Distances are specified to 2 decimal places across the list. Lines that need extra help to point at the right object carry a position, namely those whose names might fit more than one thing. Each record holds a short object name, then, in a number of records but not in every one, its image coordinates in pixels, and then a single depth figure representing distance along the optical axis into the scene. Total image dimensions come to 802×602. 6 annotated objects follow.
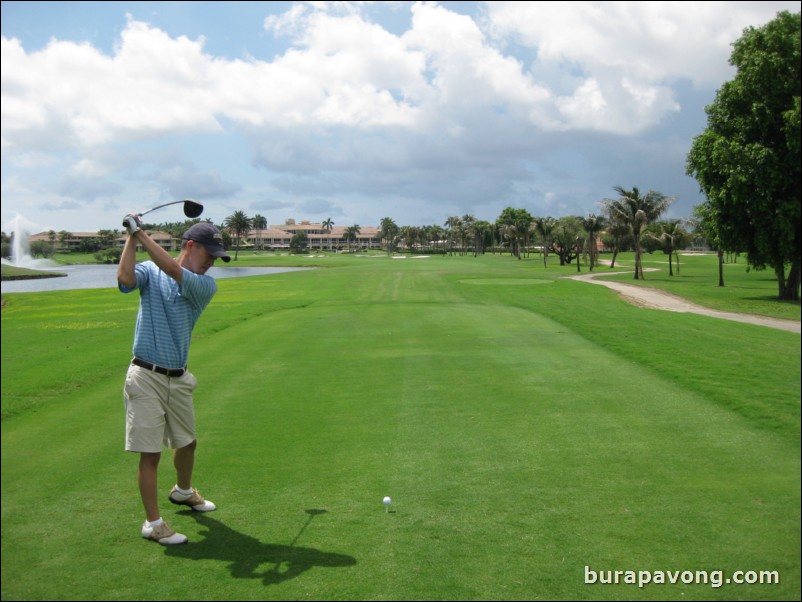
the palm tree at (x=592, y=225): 78.75
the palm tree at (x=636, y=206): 61.28
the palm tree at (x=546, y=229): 102.50
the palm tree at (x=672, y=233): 63.06
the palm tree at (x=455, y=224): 196.40
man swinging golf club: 5.40
